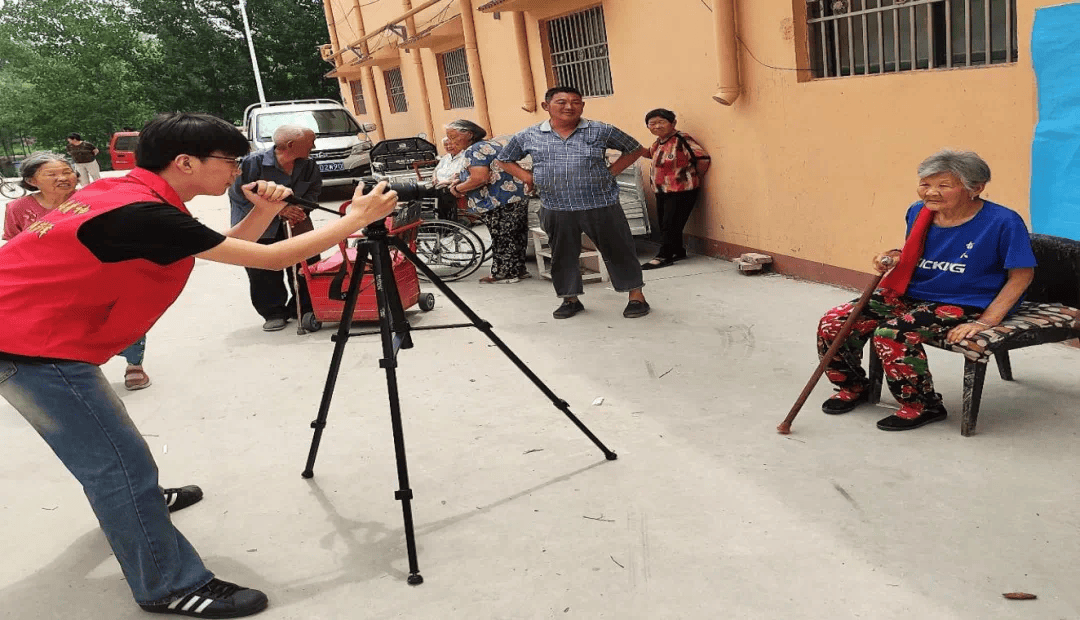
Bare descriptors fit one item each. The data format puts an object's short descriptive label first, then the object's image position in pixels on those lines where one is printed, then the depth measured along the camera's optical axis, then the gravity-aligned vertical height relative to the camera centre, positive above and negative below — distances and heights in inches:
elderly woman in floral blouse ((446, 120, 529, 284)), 280.7 -27.8
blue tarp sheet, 156.3 -15.5
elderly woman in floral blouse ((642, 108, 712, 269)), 274.4 -25.2
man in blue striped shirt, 219.1 -20.4
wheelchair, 301.6 -42.7
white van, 539.2 +8.5
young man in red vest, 92.2 -13.9
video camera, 131.8 -9.0
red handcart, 240.8 -41.9
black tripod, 110.1 -25.4
